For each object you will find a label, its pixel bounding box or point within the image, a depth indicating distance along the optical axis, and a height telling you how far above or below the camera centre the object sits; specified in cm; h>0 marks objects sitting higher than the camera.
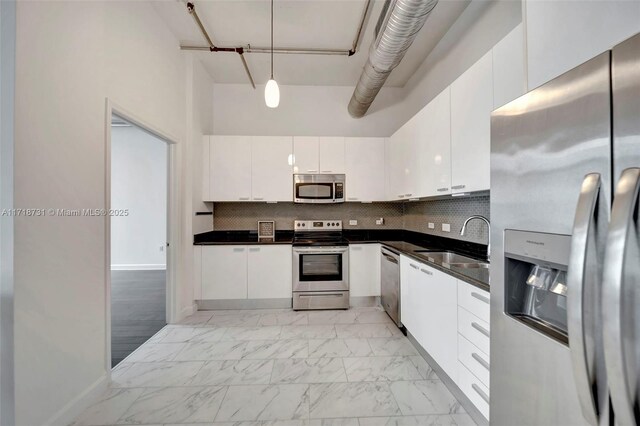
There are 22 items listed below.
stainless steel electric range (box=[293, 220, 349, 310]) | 325 -80
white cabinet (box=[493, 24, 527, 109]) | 136 +83
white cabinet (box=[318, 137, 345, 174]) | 357 +84
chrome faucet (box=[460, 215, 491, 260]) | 200 -3
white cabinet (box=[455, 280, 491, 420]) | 137 -76
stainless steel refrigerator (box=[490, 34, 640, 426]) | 52 -9
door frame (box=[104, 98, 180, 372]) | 290 -15
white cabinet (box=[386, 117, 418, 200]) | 274 +64
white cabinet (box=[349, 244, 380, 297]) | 334 -75
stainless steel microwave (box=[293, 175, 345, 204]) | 354 +34
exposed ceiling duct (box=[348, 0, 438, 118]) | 180 +147
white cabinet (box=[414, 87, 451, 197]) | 206 +60
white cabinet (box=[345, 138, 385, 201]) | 360 +64
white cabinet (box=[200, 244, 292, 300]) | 325 -76
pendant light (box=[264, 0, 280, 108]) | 208 +101
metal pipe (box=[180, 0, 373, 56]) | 287 +192
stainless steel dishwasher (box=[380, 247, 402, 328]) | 267 -80
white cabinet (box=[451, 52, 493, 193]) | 161 +61
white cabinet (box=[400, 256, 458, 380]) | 169 -77
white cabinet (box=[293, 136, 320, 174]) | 354 +84
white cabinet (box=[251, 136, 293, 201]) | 353 +64
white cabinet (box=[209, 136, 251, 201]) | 350 +63
